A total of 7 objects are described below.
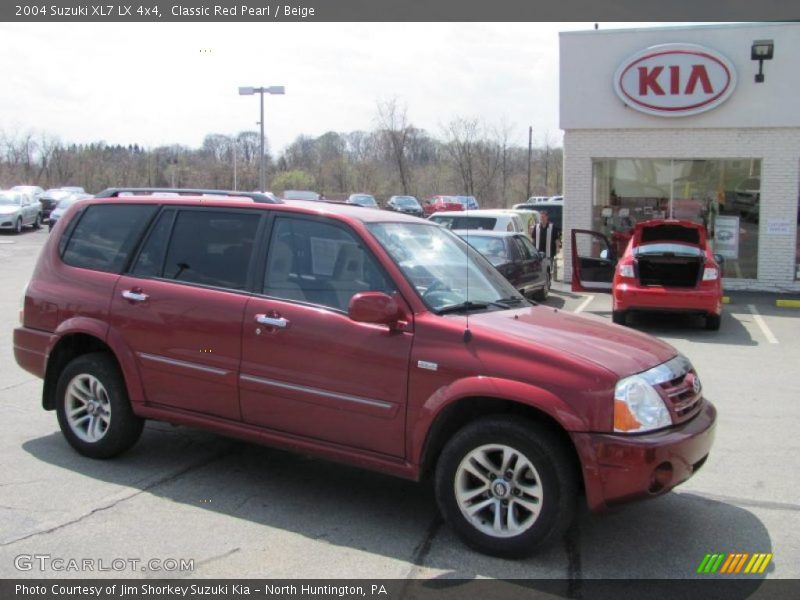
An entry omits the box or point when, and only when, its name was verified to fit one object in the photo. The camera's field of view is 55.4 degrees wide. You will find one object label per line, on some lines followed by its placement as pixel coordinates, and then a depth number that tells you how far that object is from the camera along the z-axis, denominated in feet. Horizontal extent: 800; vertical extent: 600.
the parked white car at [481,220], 55.31
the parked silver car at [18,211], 98.28
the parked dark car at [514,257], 42.42
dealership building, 52.85
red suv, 12.74
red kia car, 37.73
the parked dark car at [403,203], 119.80
